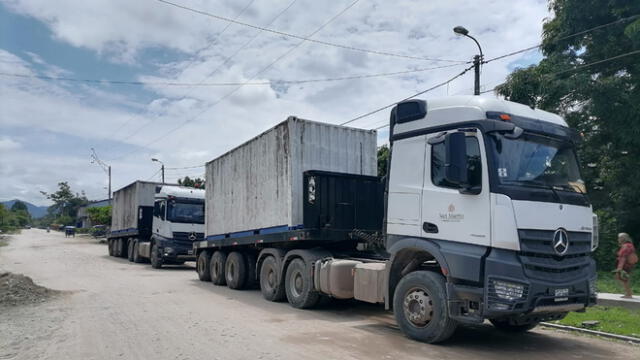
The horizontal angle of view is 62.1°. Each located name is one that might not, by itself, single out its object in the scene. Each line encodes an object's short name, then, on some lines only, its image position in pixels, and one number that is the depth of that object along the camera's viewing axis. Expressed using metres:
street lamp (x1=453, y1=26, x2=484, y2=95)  16.08
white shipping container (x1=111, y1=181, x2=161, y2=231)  26.11
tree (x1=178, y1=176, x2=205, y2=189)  50.08
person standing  10.97
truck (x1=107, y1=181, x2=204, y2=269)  21.06
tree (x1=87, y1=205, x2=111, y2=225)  49.88
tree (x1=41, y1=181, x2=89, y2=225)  109.06
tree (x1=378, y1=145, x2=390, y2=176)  24.34
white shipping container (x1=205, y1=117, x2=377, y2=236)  10.99
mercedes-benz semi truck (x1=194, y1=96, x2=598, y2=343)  6.47
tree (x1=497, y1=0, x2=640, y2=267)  16.20
